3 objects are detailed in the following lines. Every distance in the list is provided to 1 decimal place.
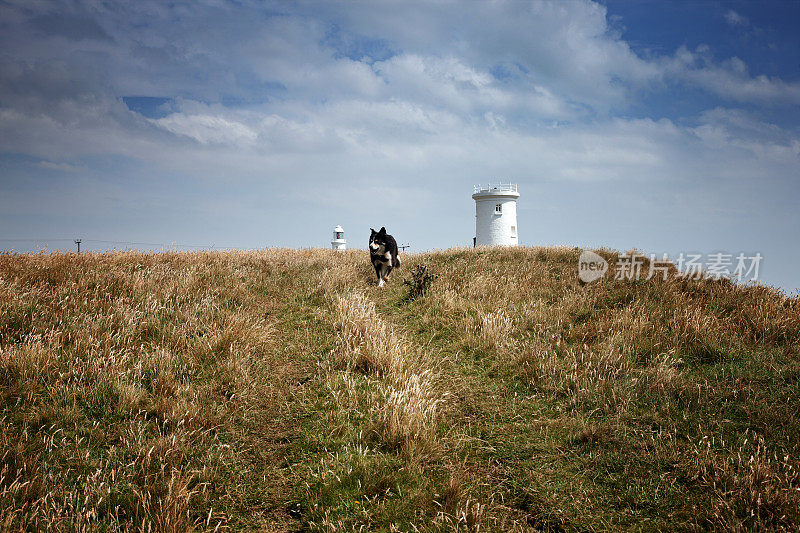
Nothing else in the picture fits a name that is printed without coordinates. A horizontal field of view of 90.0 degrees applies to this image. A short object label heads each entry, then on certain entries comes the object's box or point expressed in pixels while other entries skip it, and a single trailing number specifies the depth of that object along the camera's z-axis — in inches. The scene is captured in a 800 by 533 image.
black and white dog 502.0
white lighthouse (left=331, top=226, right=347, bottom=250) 2120.7
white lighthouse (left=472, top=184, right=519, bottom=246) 1663.4
